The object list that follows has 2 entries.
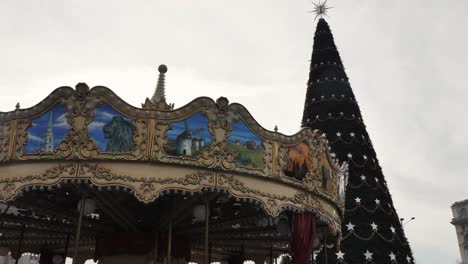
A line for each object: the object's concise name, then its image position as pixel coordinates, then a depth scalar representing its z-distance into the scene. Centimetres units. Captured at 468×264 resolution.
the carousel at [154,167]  913
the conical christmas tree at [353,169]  1512
